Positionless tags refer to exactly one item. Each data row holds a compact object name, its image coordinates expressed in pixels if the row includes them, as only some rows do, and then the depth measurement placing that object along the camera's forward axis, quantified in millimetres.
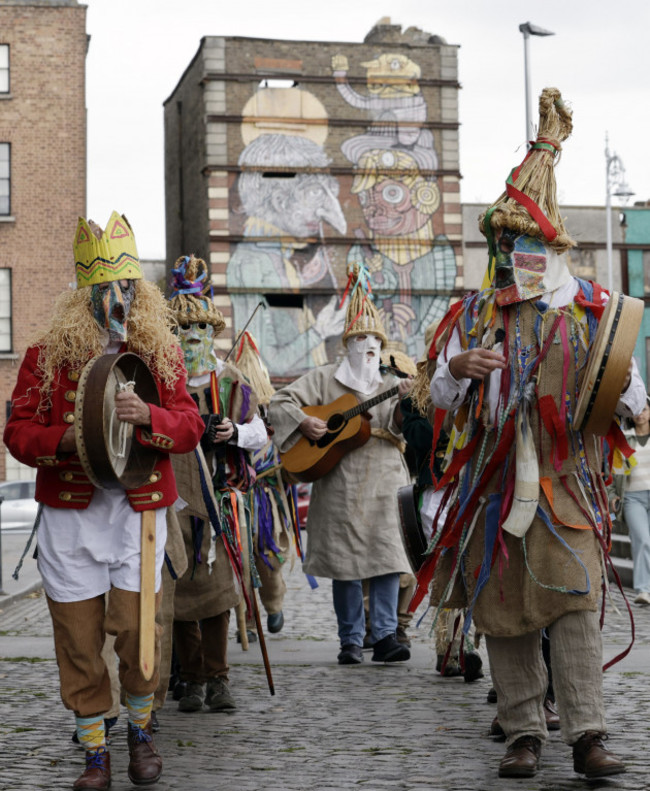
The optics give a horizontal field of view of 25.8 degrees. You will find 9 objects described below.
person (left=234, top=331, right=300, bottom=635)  10070
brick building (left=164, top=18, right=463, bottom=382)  37906
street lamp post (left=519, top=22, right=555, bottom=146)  33781
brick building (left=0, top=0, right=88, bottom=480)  32688
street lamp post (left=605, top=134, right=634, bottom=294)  38812
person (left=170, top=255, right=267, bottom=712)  7102
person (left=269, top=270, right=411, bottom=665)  8758
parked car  26062
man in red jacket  5367
